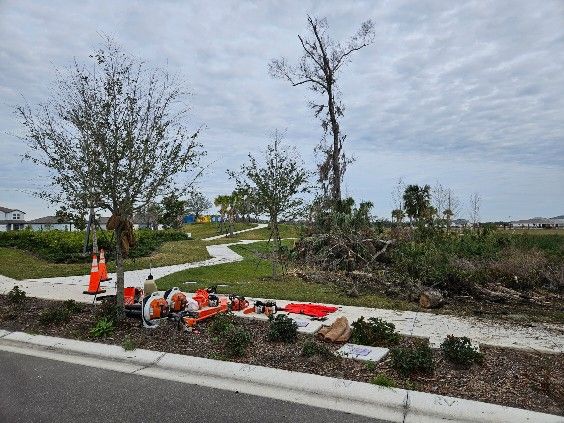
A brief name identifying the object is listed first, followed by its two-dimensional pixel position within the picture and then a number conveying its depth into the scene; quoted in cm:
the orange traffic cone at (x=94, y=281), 977
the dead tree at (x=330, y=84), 2369
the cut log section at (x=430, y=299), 866
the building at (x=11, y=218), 7233
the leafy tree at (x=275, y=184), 1283
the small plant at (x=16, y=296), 848
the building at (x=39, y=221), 7456
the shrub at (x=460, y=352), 493
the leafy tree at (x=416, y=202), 3012
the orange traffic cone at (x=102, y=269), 1084
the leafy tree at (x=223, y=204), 4769
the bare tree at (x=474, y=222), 3020
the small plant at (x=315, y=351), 523
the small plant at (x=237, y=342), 544
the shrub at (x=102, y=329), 638
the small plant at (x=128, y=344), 580
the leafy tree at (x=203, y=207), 6661
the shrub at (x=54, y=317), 703
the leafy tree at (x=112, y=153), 672
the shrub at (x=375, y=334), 585
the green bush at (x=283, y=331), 596
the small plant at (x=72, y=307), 761
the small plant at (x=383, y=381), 448
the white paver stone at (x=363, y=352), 524
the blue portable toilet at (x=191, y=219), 7494
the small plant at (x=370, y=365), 495
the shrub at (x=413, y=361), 479
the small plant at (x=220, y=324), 626
